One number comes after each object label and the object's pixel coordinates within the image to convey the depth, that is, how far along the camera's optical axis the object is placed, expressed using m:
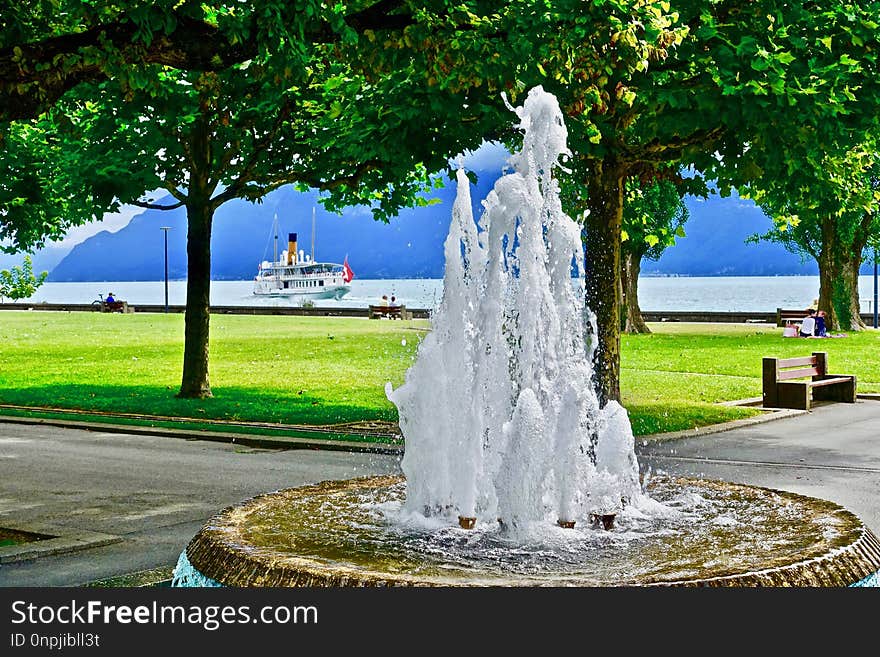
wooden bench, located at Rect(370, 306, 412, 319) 59.88
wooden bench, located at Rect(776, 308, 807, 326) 47.99
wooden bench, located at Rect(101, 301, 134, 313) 70.06
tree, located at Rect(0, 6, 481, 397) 15.41
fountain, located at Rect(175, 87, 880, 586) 5.86
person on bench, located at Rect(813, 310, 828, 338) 40.25
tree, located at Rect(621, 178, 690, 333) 22.20
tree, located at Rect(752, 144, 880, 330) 16.95
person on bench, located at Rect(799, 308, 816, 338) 39.88
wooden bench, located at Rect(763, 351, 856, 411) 19.50
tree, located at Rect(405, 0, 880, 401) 10.51
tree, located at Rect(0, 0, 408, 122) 8.80
